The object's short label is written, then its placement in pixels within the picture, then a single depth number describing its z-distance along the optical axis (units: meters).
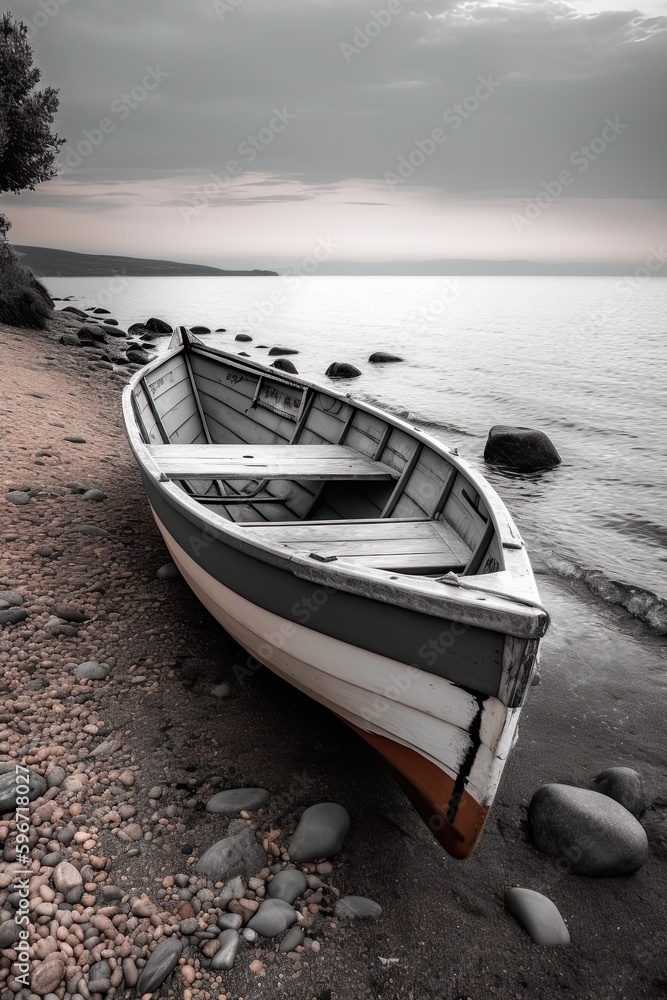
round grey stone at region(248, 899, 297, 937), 3.10
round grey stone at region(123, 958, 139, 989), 2.79
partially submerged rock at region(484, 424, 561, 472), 13.77
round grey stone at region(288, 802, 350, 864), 3.56
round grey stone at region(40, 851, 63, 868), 3.24
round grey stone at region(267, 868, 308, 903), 3.29
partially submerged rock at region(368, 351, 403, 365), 31.94
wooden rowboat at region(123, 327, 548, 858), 3.01
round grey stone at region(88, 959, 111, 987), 2.78
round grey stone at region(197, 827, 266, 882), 3.37
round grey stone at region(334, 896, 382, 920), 3.27
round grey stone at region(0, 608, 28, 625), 5.11
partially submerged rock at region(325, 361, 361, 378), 26.58
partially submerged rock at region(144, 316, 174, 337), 36.38
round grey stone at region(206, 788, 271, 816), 3.78
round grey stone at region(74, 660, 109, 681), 4.70
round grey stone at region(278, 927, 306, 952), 3.05
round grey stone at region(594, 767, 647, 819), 4.22
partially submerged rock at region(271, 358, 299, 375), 23.52
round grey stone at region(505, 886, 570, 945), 3.31
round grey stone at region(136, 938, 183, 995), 2.78
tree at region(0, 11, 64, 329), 20.67
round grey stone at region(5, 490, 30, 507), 7.27
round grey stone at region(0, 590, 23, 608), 5.31
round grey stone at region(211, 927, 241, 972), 2.92
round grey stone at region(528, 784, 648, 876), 3.72
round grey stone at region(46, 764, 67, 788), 3.74
